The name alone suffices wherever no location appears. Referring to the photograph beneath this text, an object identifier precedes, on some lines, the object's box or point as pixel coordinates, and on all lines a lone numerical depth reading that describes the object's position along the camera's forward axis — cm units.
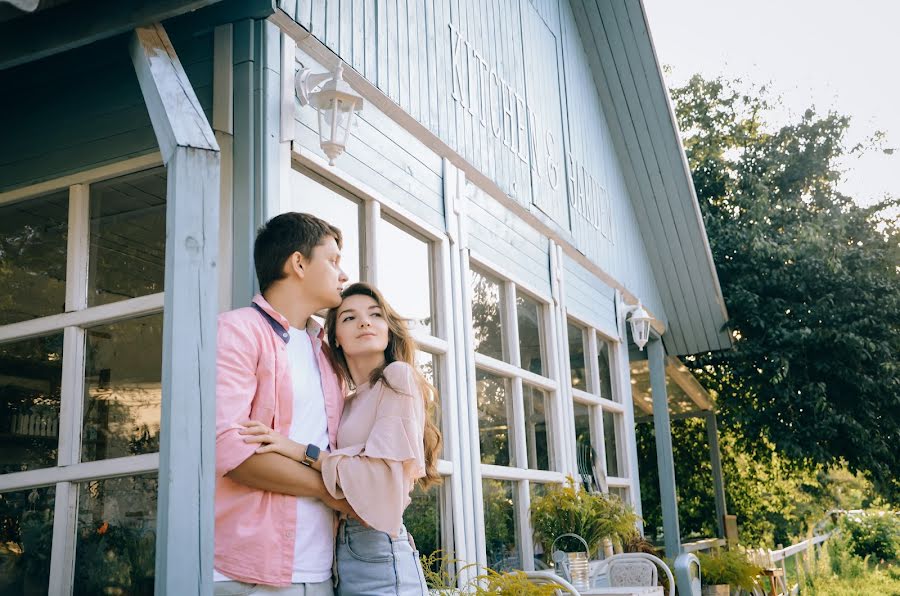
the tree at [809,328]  1002
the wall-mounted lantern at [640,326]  760
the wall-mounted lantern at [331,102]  322
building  236
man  237
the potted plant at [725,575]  759
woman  243
